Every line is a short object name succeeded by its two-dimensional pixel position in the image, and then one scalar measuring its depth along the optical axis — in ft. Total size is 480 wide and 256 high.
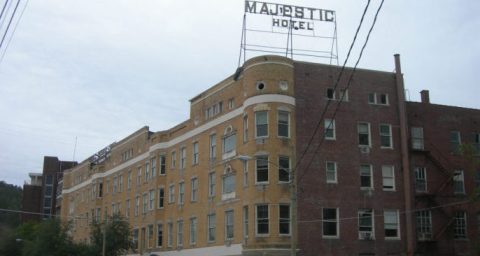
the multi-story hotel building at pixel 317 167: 144.15
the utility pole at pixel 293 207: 94.58
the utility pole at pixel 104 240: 180.86
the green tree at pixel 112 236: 194.59
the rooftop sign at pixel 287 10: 153.58
